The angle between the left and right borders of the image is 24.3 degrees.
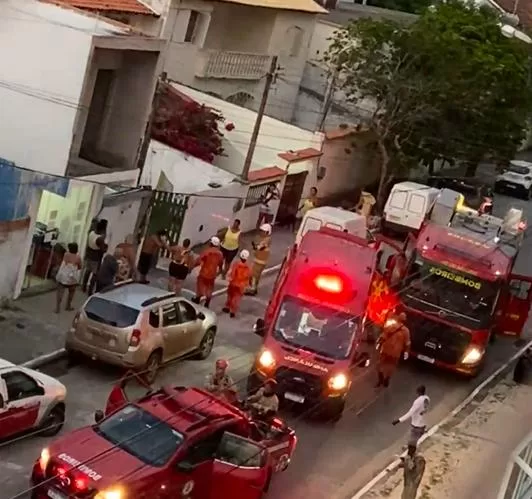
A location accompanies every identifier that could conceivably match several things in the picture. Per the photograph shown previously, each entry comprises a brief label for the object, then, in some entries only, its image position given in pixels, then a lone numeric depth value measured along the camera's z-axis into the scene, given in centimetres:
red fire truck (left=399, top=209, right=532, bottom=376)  2453
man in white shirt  1914
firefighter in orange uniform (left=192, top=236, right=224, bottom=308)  2508
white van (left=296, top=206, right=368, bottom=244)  2802
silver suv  2031
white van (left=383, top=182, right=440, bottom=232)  3572
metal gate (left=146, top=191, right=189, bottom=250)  2889
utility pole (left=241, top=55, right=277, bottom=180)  3100
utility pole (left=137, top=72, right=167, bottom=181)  2872
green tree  3897
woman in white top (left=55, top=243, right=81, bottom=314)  2311
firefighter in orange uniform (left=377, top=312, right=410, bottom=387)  2289
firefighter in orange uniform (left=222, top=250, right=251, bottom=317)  2509
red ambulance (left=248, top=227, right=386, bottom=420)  2064
